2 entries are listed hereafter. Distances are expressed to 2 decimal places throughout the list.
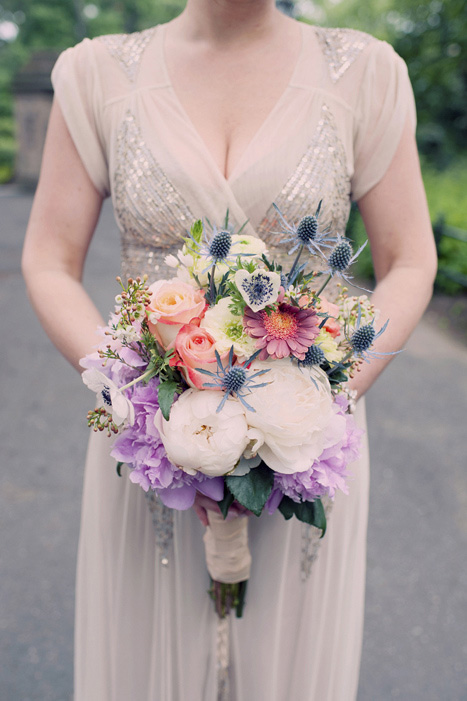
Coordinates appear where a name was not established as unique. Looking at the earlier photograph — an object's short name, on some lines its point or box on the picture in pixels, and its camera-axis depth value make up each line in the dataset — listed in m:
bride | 1.53
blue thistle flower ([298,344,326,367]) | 1.07
